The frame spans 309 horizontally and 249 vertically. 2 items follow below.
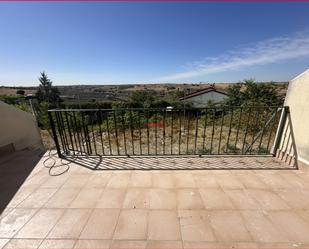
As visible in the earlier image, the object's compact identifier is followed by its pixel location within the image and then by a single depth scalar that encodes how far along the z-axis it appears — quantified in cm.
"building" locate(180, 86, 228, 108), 2430
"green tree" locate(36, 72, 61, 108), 2829
